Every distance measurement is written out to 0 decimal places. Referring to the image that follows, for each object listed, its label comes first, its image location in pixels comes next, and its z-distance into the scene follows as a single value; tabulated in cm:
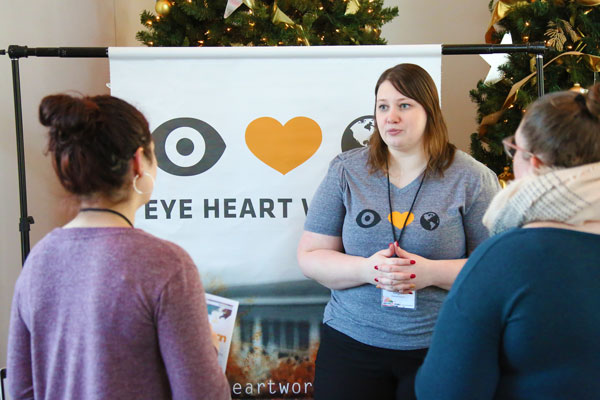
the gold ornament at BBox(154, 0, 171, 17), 248
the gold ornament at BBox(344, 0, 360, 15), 252
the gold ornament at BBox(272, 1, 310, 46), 238
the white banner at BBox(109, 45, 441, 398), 208
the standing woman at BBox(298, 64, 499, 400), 151
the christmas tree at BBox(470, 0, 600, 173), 243
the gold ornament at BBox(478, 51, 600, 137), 233
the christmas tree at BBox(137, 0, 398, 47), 244
